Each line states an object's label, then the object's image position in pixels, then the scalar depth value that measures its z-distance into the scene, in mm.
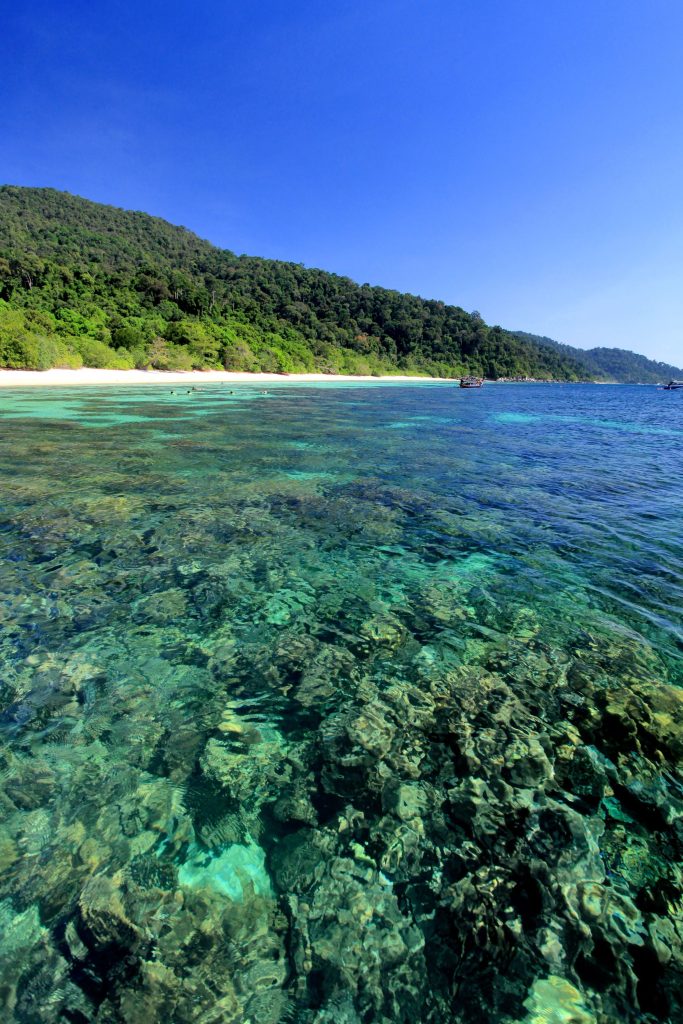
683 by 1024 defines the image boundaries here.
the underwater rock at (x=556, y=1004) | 1854
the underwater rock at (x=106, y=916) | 2066
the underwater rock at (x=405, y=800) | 2727
